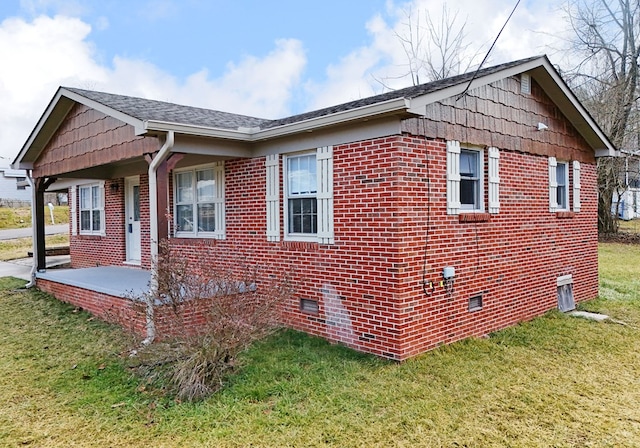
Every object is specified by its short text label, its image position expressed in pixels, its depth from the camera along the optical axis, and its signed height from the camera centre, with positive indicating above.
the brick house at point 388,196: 5.94 +0.25
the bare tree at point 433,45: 24.98 +8.95
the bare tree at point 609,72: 20.81 +6.38
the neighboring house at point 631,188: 20.19 +1.31
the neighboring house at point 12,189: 37.64 +2.26
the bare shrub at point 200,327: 4.88 -1.26
